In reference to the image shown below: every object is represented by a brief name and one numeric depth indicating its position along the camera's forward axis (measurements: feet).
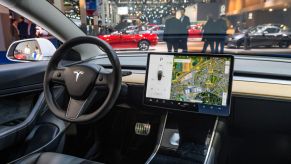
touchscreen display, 5.12
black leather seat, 4.67
